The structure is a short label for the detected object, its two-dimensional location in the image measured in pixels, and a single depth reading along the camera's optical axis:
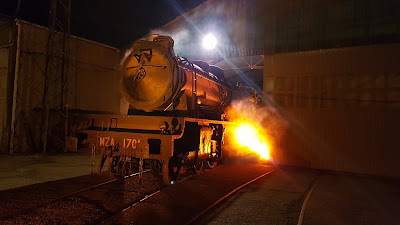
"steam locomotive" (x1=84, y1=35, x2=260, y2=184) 6.14
